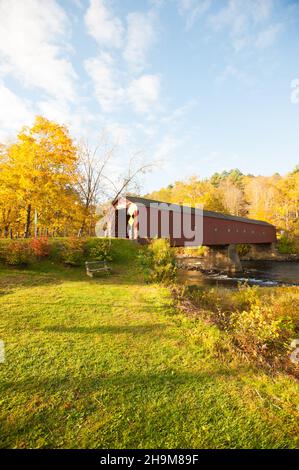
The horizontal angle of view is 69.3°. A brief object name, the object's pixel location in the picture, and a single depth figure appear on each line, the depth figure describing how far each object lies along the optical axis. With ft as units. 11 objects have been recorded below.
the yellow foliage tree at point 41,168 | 46.70
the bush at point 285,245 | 102.99
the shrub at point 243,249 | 106.90
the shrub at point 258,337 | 16.40
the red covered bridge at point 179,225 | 59.47
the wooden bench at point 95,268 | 37.83
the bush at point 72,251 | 41.58
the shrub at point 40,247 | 40.32
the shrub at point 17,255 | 36.70
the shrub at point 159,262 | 35.65
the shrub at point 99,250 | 46.47
